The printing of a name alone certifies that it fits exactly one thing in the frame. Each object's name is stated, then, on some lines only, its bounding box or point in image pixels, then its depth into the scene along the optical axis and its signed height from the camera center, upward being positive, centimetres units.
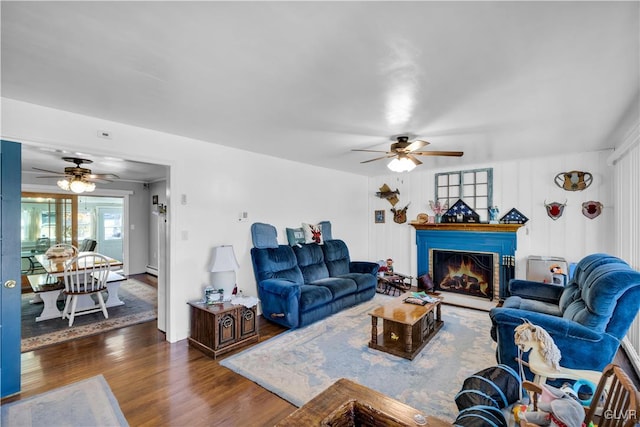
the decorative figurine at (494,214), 521 -2
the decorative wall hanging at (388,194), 645 +45
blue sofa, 379 -102
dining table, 425 -106
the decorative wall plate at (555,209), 465 +6
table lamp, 351 -66
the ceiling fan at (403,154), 340 +72
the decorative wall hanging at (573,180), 447 +51
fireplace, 507 -53
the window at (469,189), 535 +48
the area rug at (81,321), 359 -152
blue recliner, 218 -88
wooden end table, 313 -127
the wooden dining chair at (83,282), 412 -98
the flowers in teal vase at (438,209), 581 +9
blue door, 243 -43
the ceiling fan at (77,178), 457 +65
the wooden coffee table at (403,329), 309 -132
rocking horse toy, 165 -80
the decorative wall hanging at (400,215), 632 -3
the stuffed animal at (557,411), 110 -79
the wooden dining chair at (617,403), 96 -72
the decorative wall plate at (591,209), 437 +5
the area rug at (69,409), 212 -150
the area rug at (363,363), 247 -152
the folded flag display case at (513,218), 499 -9
